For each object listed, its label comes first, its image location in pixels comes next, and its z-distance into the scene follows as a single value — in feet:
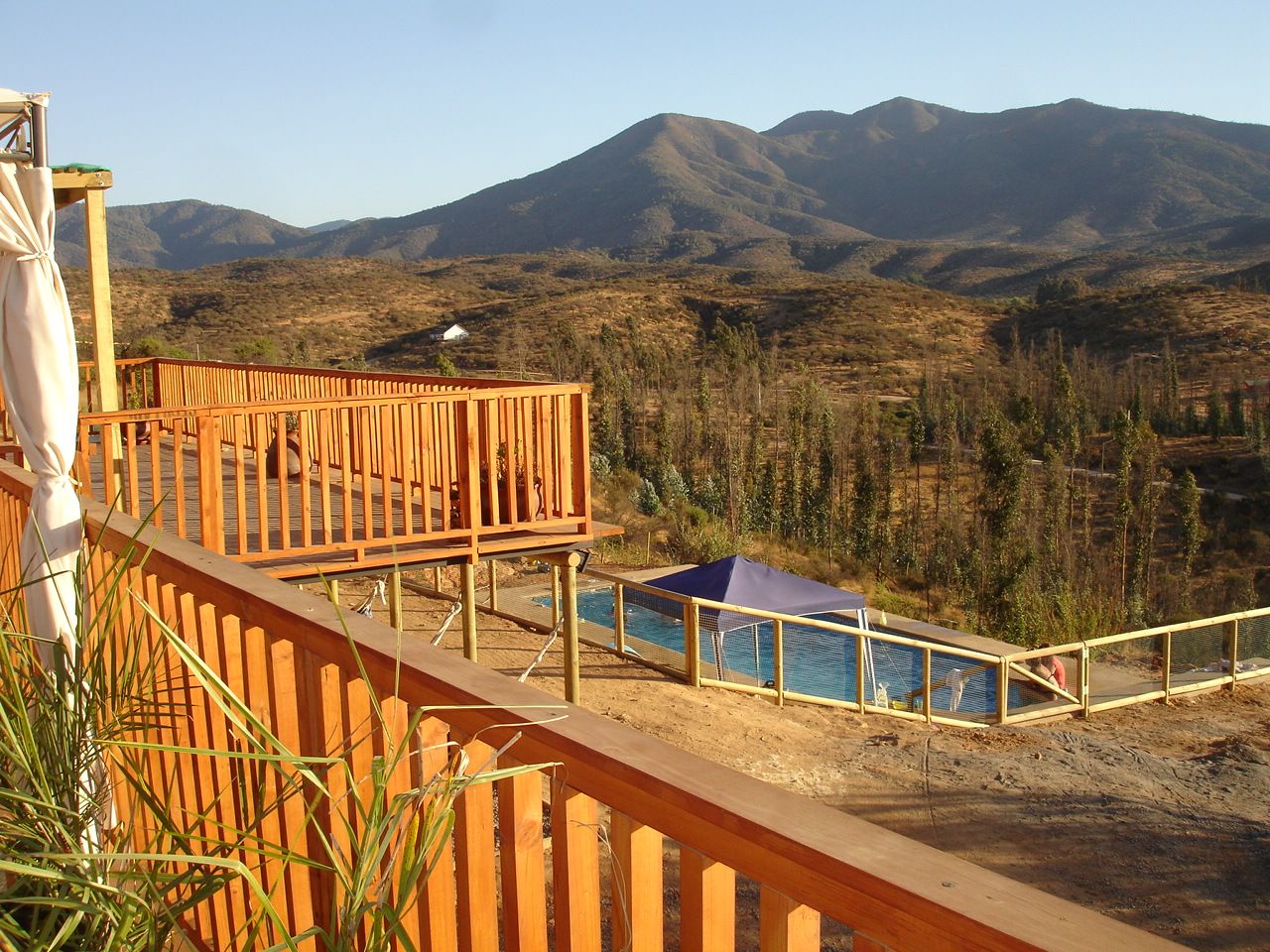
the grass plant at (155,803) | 4.93
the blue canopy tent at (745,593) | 42.27
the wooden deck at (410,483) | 20.88
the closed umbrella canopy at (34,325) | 12.82
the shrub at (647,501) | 78.84
